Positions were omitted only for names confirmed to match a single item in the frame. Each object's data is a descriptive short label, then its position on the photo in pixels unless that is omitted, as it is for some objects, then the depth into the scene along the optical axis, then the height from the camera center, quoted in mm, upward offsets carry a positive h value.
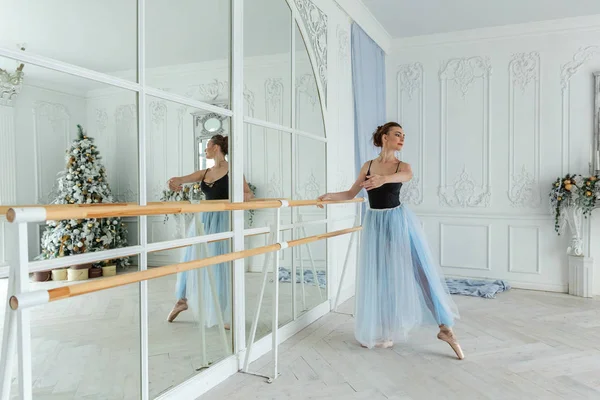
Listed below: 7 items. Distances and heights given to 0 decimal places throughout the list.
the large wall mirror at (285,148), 2812 +291
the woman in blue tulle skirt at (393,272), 2949 -547
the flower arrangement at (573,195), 4367 -74
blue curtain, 4402 +1001
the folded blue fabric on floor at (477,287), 4570 -1033
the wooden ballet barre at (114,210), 1188 -67
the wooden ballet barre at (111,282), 1160 -292
